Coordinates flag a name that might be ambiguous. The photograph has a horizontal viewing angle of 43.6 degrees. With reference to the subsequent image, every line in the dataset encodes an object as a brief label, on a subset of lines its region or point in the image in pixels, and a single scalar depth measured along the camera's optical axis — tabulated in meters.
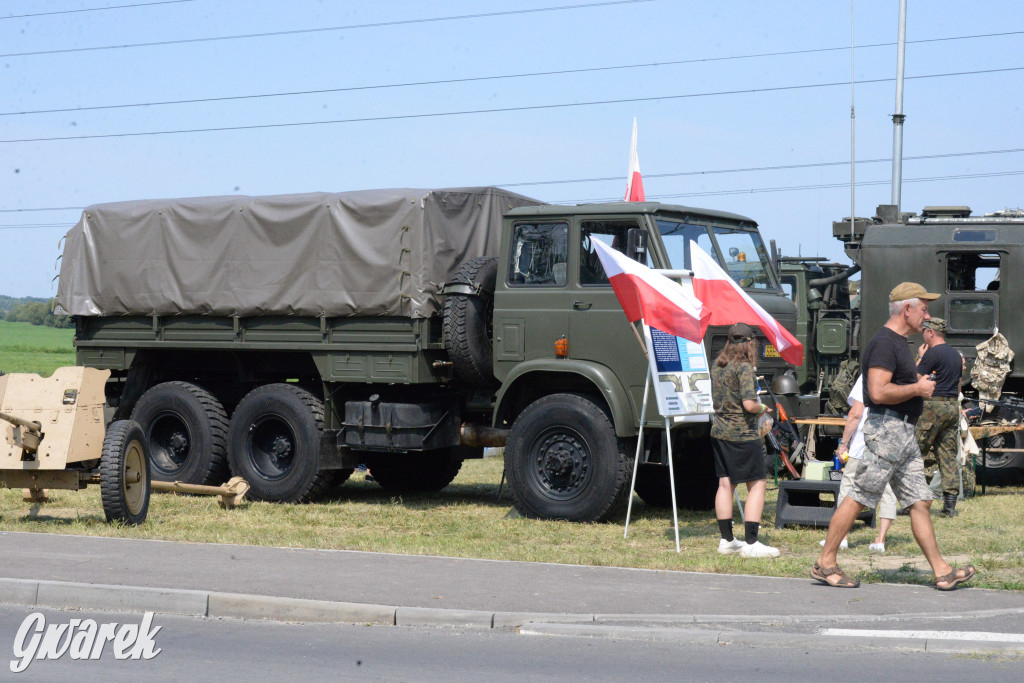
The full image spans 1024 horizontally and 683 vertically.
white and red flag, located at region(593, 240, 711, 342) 10.60
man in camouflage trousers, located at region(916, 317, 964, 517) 11.69
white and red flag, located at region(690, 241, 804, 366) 11.08
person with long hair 9.93
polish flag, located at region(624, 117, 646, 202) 13.45
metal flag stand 10.68
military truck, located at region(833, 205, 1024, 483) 15.16
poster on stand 10.66
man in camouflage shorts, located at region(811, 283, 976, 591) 8.15
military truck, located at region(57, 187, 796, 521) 11.75
